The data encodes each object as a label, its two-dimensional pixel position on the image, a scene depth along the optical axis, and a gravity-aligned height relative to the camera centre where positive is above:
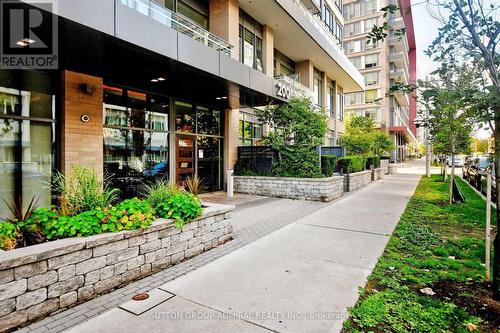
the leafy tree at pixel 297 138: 12.45 +1.10
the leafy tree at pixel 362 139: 22.97 +2.01
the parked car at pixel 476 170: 15.80 -0.47
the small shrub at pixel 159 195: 5.29 -0.57
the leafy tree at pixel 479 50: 3.24 +1.44
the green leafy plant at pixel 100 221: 3.74 -0.79
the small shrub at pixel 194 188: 7.77 -0.65
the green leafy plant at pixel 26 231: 3.65 -0.86
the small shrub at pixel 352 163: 15.20 -0.02
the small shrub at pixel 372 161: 21.02 +0.12
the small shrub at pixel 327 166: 12.81 -0.14
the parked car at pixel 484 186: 12.81 -1.13
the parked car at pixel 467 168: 20.73 -0.44
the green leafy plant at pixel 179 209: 4.89 -0.79
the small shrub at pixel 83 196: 4.25 -0.49
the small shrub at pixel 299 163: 12.34 +0.00
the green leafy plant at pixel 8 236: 3.37 -0.86
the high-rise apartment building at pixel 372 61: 48.16 +17.48
